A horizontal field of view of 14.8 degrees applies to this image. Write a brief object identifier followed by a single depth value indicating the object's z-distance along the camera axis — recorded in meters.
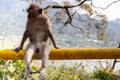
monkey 2.68
